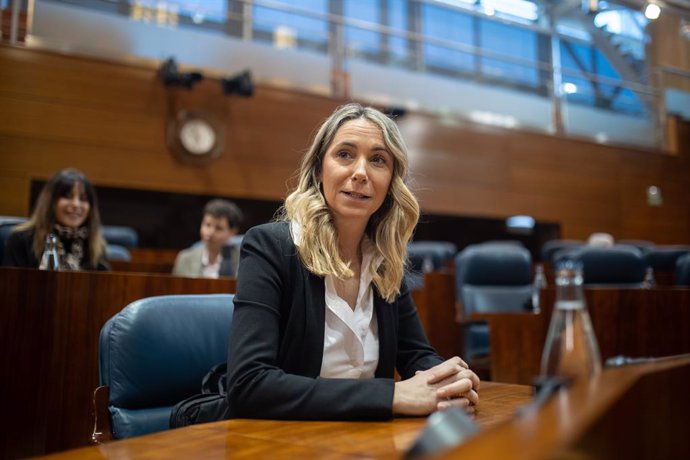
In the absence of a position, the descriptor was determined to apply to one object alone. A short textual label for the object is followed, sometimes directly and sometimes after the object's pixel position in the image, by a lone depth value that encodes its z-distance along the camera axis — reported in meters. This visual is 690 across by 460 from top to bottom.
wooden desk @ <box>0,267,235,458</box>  2.34
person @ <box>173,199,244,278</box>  3.98
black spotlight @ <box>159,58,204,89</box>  5.96
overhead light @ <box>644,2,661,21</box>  5.47
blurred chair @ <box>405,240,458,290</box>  5.02
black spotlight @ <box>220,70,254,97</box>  6.29
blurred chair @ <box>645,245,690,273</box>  5.88
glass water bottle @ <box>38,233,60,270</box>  2.89
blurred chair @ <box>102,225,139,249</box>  5.22
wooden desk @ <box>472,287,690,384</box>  2.74
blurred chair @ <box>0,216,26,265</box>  3.45
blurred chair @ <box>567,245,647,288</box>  3.84
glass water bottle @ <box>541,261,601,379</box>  0.90
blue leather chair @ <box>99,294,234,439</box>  1.47
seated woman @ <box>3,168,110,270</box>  3.05
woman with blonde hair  1.18
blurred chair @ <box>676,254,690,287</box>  4.08
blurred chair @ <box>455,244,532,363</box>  4.20
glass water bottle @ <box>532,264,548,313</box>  3.45
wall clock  6.21
